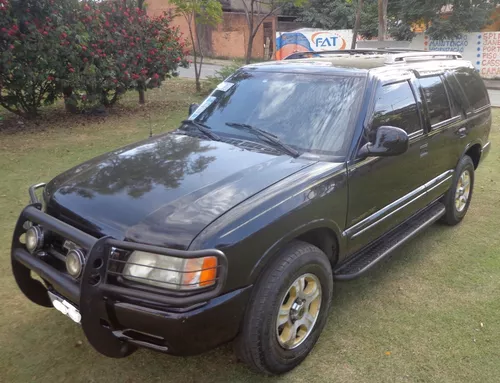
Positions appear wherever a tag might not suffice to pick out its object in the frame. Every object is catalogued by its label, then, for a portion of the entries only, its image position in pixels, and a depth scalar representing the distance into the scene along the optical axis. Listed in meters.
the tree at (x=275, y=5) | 14.02
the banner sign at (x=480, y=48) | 21.23
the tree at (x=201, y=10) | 13.41
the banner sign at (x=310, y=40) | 25.72
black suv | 2.35
